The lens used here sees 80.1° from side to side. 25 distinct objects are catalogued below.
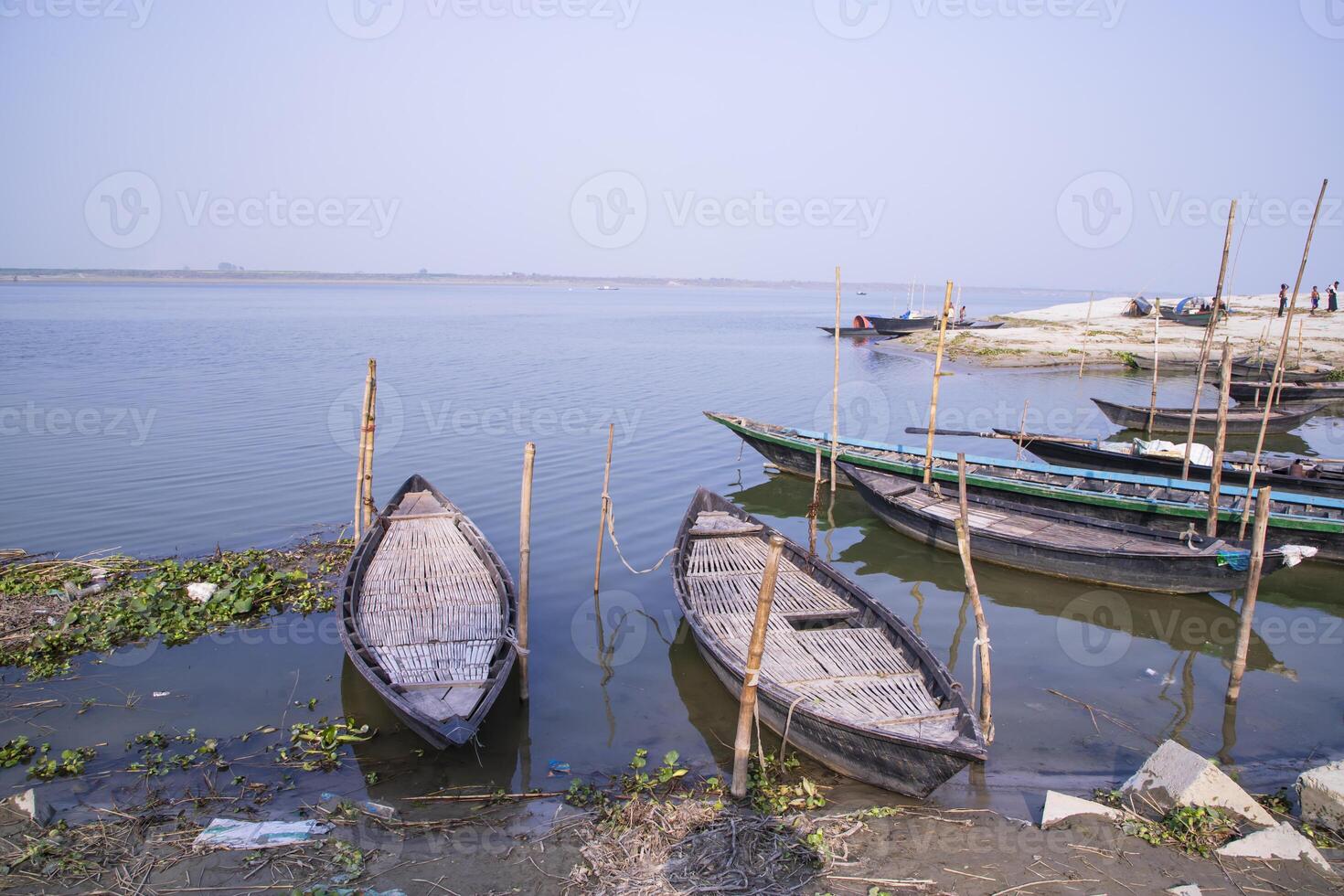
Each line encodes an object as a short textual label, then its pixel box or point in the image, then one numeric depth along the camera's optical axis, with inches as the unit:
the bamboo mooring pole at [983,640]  265.7
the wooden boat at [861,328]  1904.5
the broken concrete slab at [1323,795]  222.8
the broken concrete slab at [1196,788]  225.3
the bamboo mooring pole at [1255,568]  289.4
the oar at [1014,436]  644.6
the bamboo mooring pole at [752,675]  220.4
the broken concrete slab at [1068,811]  230.7
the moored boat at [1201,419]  738.2
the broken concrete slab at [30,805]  223.8
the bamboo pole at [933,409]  475.7
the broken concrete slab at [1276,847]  207.9
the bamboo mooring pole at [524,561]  295.1
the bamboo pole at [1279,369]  419.8
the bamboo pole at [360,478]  436.1
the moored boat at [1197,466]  530.9
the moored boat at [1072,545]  400.5
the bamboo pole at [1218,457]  398.0
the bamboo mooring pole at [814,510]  442.6
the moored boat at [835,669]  239.1
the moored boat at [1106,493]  443.8
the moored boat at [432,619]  263.0
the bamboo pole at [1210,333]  491.8
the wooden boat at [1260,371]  995.3
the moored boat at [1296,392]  856.9
